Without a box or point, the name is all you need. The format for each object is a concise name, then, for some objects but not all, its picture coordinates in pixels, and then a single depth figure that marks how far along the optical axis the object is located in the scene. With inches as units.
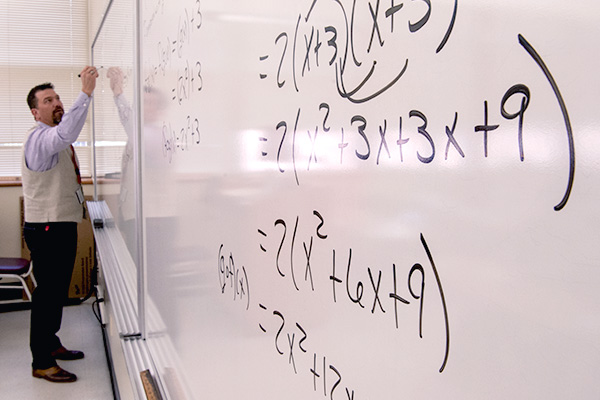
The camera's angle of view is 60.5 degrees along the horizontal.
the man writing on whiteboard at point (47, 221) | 101.4
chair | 123.6
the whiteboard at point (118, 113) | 53.3
